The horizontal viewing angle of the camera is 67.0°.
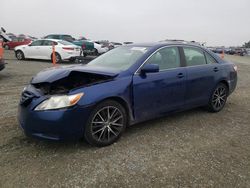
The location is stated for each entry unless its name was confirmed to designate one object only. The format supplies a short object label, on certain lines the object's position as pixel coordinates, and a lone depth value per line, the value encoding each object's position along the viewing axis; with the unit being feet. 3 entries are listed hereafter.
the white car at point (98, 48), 53.05
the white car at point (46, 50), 36.07
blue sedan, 8.07
